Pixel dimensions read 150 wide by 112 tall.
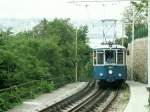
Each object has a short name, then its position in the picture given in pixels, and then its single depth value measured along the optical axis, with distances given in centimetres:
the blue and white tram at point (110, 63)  3600
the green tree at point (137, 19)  4628
